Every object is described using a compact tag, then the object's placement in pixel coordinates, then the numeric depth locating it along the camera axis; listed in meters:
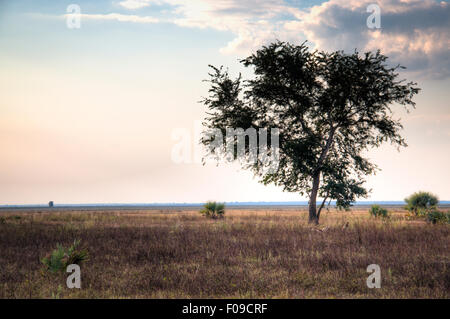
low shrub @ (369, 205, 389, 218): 34.94
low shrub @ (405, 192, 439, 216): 34.38
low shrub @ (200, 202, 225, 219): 35.19
